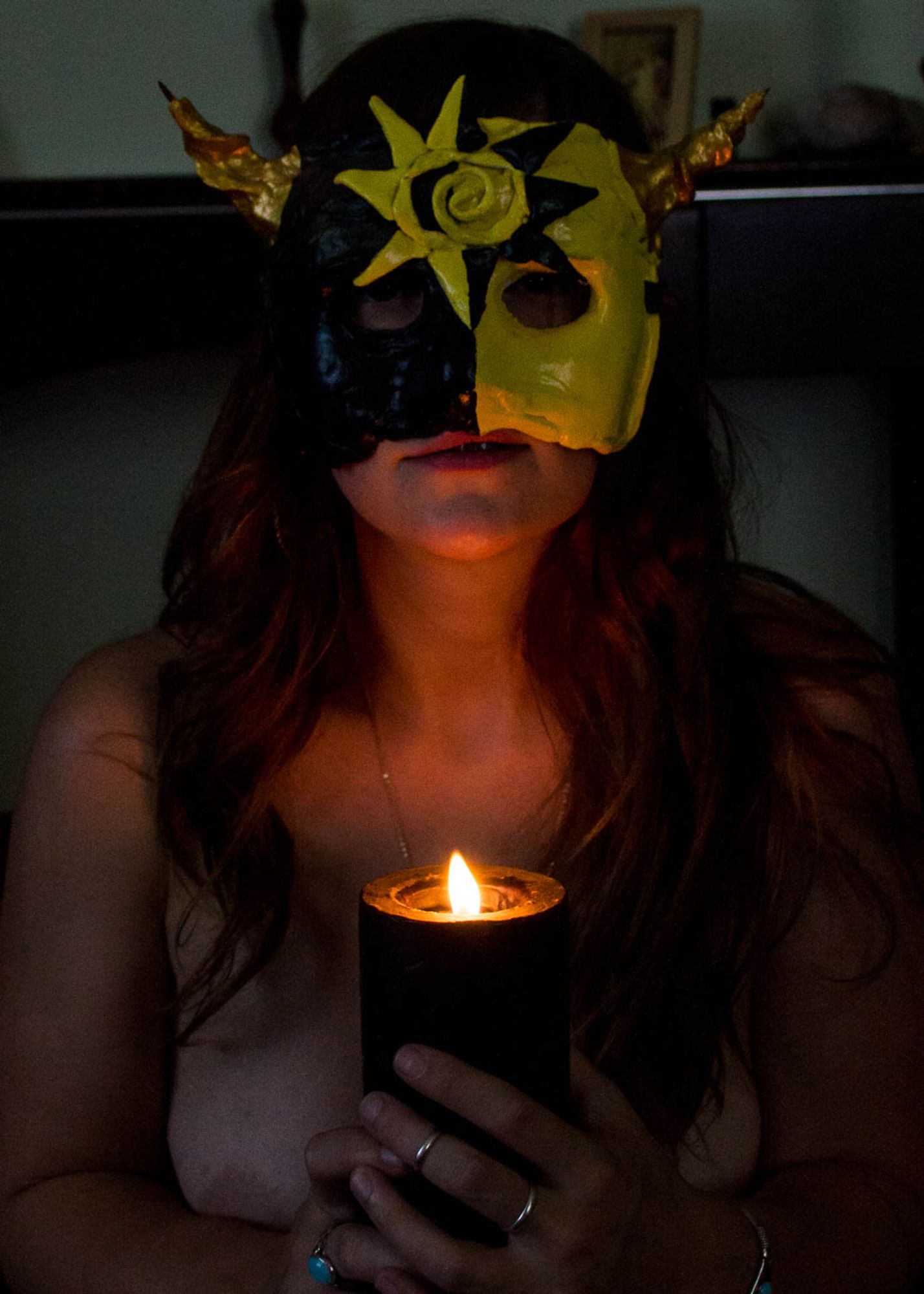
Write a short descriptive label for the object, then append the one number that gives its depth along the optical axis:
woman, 0.94
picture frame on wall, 1.90
